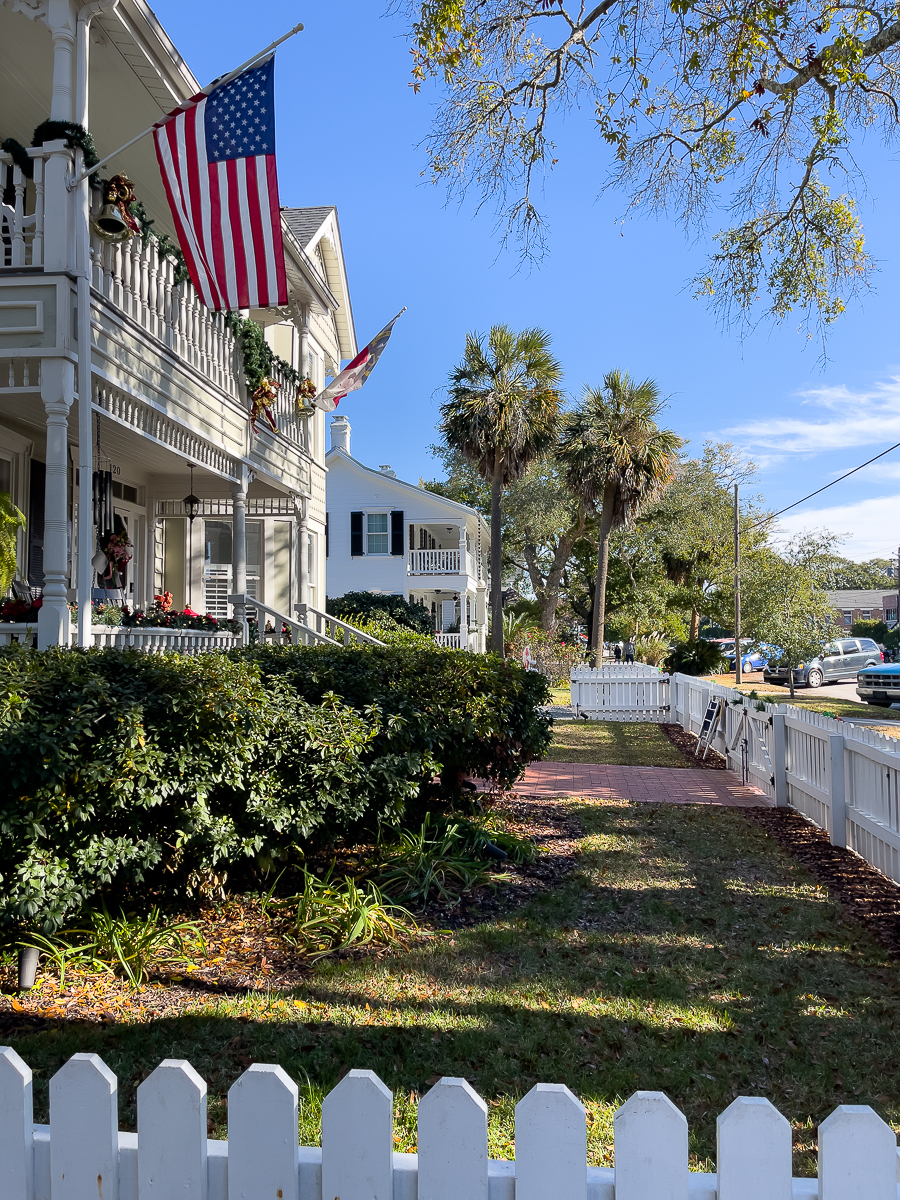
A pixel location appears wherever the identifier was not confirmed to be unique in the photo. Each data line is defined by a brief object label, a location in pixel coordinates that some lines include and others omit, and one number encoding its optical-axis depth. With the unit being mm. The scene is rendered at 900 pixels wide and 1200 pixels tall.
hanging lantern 12641
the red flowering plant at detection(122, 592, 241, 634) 9578
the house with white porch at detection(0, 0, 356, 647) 7305
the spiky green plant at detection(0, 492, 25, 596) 7398
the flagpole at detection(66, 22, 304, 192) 7324
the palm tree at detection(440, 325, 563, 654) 28000
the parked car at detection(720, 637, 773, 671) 43422
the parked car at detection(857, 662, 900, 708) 23578
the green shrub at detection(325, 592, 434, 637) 28422
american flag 7617
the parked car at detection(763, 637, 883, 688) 35281
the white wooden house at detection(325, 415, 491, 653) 33375
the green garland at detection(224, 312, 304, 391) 11648
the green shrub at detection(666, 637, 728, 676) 34875
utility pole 33859
